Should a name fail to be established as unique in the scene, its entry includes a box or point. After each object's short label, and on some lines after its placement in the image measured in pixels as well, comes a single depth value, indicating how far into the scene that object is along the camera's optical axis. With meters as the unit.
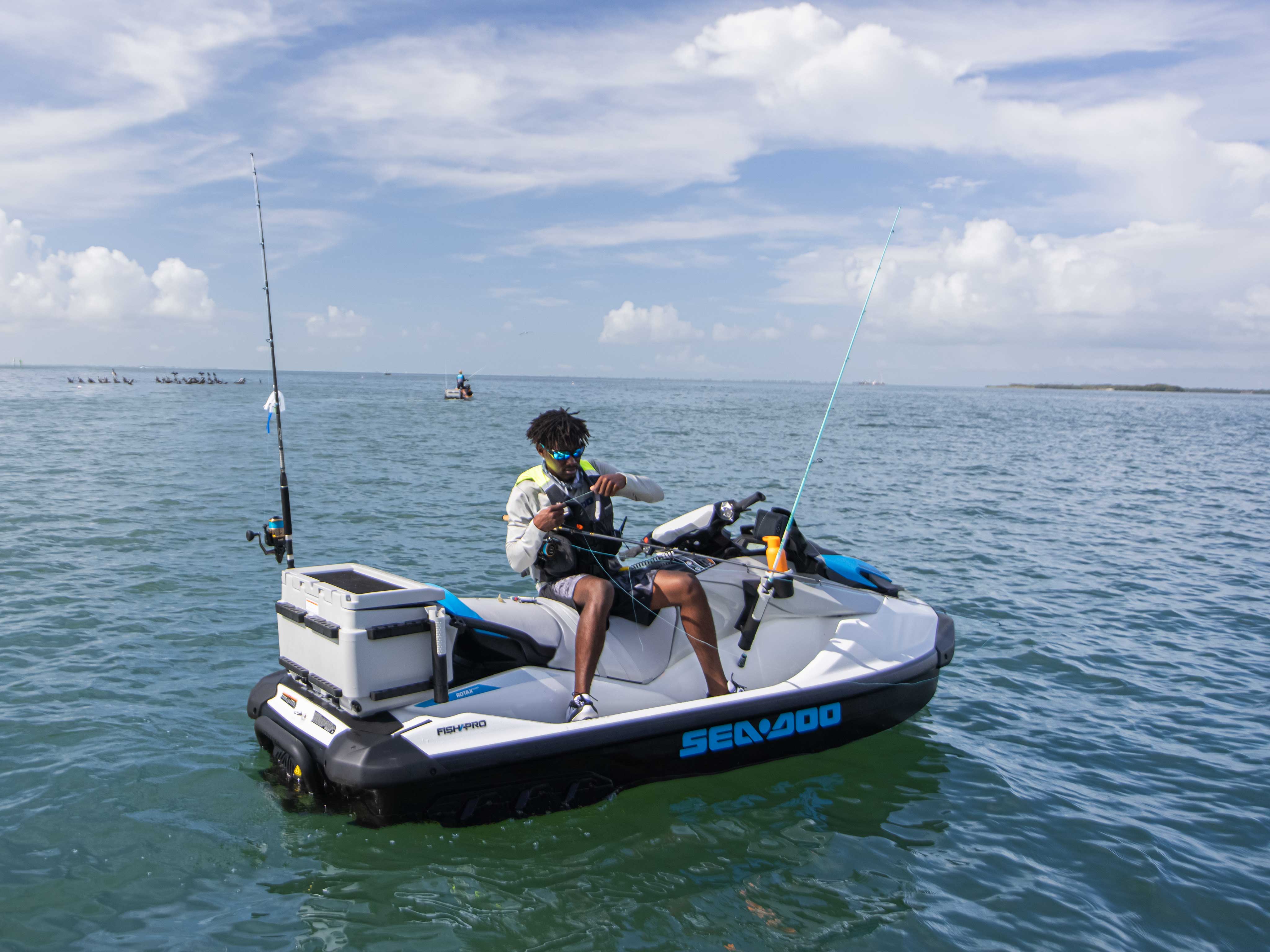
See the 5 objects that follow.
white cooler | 3.87
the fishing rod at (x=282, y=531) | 5.55
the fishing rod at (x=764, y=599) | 4.90
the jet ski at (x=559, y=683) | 3.92
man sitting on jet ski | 4.62
